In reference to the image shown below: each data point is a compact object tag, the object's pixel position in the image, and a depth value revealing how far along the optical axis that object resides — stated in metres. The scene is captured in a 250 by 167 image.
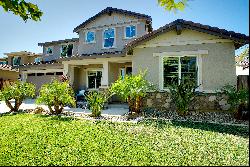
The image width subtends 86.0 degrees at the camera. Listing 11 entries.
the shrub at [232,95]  4.93
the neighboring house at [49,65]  14.45
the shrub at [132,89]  6.33
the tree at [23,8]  2.45
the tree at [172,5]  2.60
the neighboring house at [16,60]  19.82
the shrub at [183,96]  6.05
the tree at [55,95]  6.88
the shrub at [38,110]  7.62
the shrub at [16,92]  7.83
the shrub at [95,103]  6.48
